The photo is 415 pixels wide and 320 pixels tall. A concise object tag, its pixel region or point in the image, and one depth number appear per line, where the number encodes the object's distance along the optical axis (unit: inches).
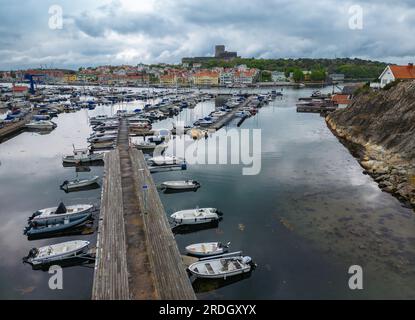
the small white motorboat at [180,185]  1359.5
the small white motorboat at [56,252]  855.7
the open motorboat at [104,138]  2169.0
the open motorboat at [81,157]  1740.9
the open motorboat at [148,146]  1982.0
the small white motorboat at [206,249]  880.3
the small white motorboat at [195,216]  1056.8
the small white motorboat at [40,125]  2738.7
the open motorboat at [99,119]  2928.2
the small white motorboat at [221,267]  794.2
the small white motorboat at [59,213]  1039.6
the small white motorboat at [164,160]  1658.5
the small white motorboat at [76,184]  1378.0
